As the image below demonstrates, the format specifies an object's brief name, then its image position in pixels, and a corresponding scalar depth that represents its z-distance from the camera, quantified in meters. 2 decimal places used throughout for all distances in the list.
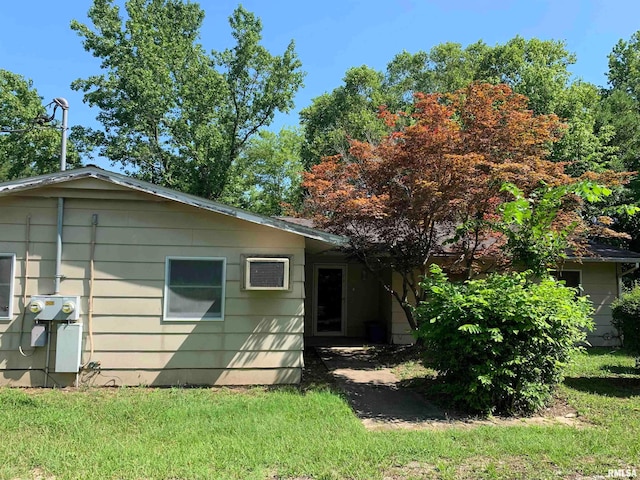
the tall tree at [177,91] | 19.75
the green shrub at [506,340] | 5.39
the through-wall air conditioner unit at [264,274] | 6.41
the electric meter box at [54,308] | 6.07
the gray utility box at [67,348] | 6.09
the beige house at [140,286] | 6.25
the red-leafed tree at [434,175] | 7.35
